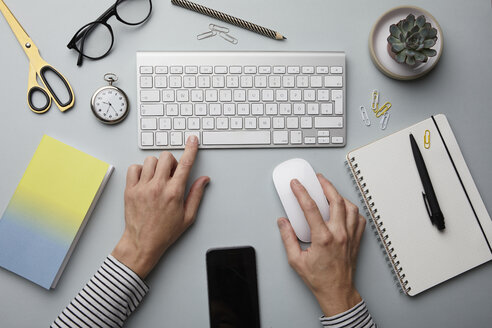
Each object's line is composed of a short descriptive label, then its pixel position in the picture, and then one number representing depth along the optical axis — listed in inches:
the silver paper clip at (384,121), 35.3
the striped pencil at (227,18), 34.0
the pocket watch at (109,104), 33.4
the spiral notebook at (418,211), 34.1
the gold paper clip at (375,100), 35.3
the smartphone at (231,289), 33.6
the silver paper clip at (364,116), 35.2
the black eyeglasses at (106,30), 34.2
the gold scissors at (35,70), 33.6
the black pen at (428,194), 33.5
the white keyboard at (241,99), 33.4
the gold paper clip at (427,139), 34.7
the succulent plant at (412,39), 31.5
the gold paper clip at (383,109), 35.3
